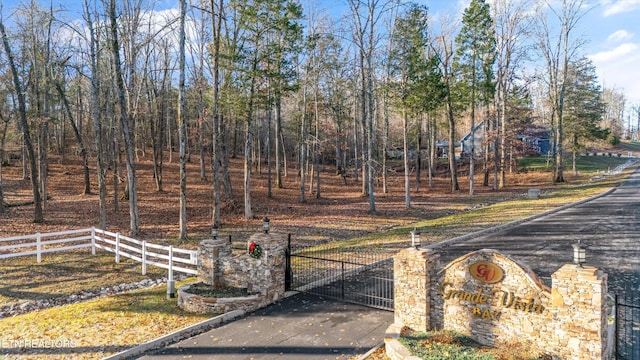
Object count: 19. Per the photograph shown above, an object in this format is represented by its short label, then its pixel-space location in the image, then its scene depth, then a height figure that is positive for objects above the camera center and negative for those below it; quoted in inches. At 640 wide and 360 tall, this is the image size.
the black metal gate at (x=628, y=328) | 250.4 -123.2
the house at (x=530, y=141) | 1541.3 +107.4
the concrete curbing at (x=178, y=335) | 279.4 -134.1
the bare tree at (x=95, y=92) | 644.1 +127.6
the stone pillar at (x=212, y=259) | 396.5 -96.5
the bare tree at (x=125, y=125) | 621.0 +65.3
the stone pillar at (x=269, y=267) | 375.2 -100.3
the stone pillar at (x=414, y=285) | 283.7 -90.3
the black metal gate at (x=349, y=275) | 376.2 -125.5
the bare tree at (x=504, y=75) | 1285.7 +298.9
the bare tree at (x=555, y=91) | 1313.7 +261.0
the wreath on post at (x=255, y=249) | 379.6 -82.1
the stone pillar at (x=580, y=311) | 216.8 -85.3
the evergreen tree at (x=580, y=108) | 1581.0 +226.8
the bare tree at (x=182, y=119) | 612.4 +75.5
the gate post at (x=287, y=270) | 399.5 -109.0
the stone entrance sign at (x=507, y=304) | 220.6 -91.5
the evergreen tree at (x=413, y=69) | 1023.6 +253.2
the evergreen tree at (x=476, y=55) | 1227.9 +347.6
